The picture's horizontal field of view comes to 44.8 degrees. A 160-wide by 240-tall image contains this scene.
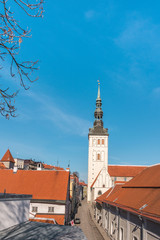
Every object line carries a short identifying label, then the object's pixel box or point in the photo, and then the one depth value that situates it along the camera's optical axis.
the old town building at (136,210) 12.74
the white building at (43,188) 25.23
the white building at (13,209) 11.02
